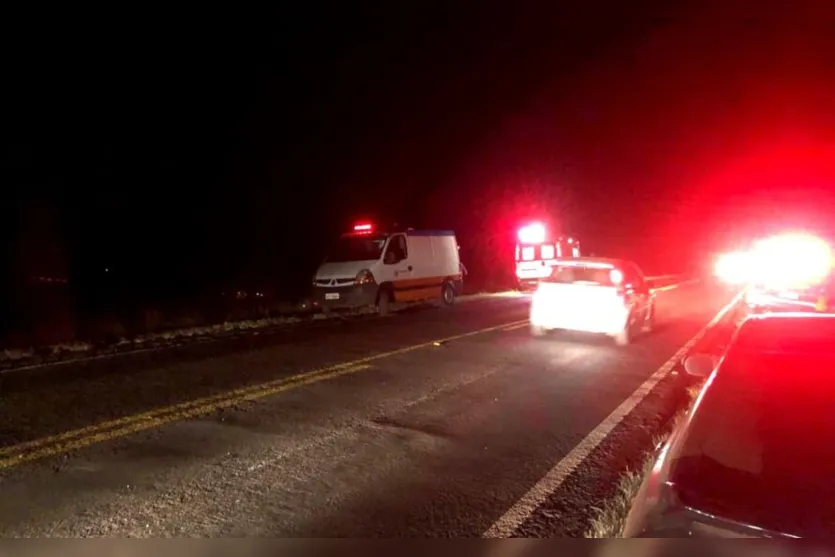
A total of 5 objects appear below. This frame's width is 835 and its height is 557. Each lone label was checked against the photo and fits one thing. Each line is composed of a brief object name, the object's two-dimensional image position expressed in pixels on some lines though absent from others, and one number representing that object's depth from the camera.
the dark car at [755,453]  2.89
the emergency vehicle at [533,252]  30.89
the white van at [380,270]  20.09
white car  14.52
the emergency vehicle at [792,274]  12.02
